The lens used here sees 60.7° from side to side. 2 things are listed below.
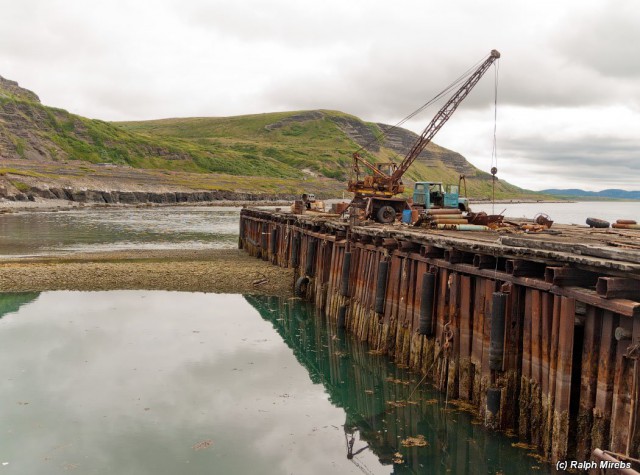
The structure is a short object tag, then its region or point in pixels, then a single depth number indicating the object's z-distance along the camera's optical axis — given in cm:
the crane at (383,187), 3263
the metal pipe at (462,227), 2367
